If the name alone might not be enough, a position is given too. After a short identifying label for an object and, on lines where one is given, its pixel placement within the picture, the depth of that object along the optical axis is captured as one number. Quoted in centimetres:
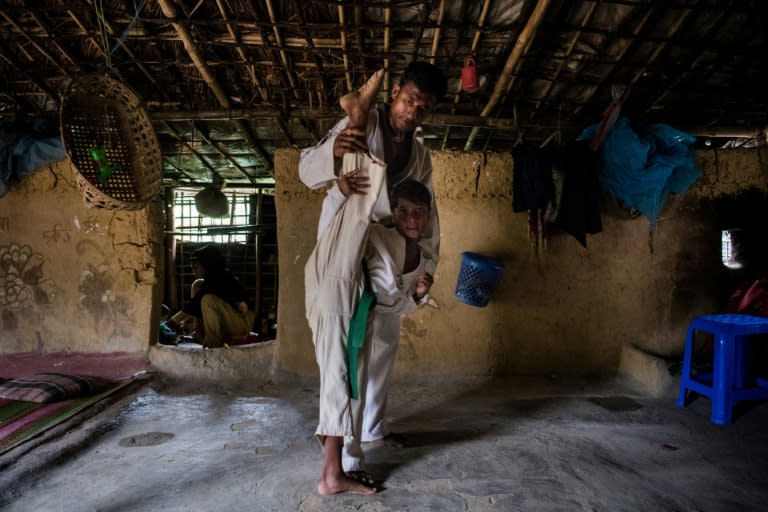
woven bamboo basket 281
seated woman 541
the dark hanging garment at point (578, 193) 355
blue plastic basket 353
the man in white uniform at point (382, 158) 204
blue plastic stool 276
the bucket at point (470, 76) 304
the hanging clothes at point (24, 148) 377
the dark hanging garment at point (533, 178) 354
